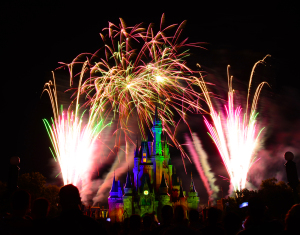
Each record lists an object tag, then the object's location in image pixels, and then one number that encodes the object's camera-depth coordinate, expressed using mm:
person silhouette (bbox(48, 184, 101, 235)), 4926
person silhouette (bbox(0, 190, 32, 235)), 5715
